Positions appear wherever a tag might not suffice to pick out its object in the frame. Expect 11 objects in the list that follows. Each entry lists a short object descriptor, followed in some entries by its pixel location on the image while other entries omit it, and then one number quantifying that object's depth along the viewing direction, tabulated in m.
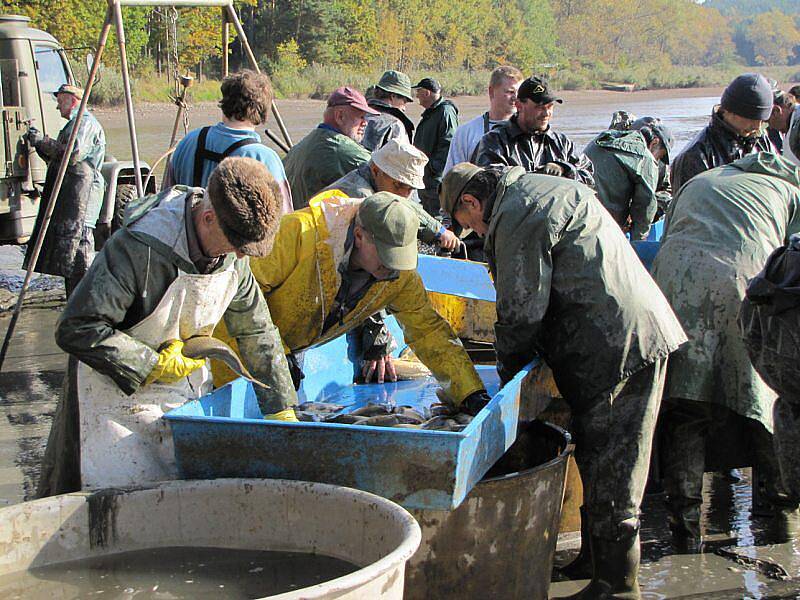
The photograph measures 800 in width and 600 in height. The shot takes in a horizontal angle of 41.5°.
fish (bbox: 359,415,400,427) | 4.21
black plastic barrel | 3.64
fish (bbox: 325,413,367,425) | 4.22
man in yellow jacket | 4.43
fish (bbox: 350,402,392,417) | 4.61
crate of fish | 3.38
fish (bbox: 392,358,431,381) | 5.73
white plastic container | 3.28
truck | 11.11
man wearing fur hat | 3.43
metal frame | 6.97
